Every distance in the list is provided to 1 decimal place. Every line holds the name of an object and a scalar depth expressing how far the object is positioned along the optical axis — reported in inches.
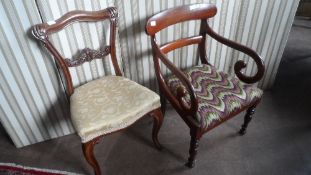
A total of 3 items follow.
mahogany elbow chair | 46.9
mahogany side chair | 44.5
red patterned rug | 56.3
